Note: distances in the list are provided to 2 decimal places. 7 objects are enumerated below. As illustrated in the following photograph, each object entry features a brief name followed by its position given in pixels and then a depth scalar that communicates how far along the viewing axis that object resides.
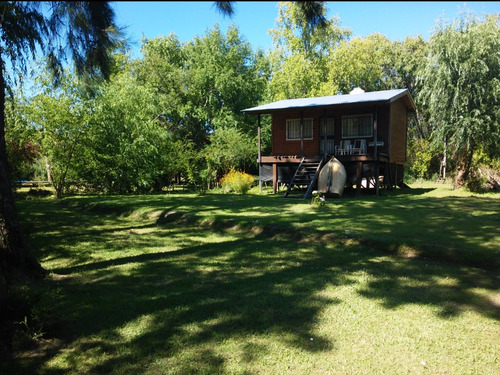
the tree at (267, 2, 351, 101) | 35.84
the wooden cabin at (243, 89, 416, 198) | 16.28
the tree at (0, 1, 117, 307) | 4.02
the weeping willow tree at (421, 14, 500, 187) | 16.86
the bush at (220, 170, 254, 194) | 18.83
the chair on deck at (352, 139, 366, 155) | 17.46
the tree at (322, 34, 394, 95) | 39.09
